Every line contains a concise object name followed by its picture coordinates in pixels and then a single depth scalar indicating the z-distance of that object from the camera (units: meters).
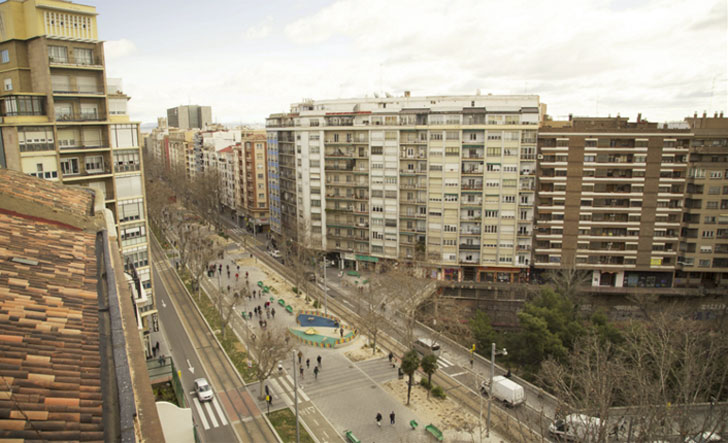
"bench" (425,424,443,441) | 29.82
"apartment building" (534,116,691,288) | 58.28
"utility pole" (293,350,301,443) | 27.64
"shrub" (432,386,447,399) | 35.22
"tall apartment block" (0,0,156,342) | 31.92
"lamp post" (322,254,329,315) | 51.76
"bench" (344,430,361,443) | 28.82
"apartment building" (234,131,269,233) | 92.38
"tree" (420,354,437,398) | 34.78
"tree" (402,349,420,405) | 33.62
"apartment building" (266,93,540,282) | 58.38
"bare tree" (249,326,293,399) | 32.84
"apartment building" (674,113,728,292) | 58.50
